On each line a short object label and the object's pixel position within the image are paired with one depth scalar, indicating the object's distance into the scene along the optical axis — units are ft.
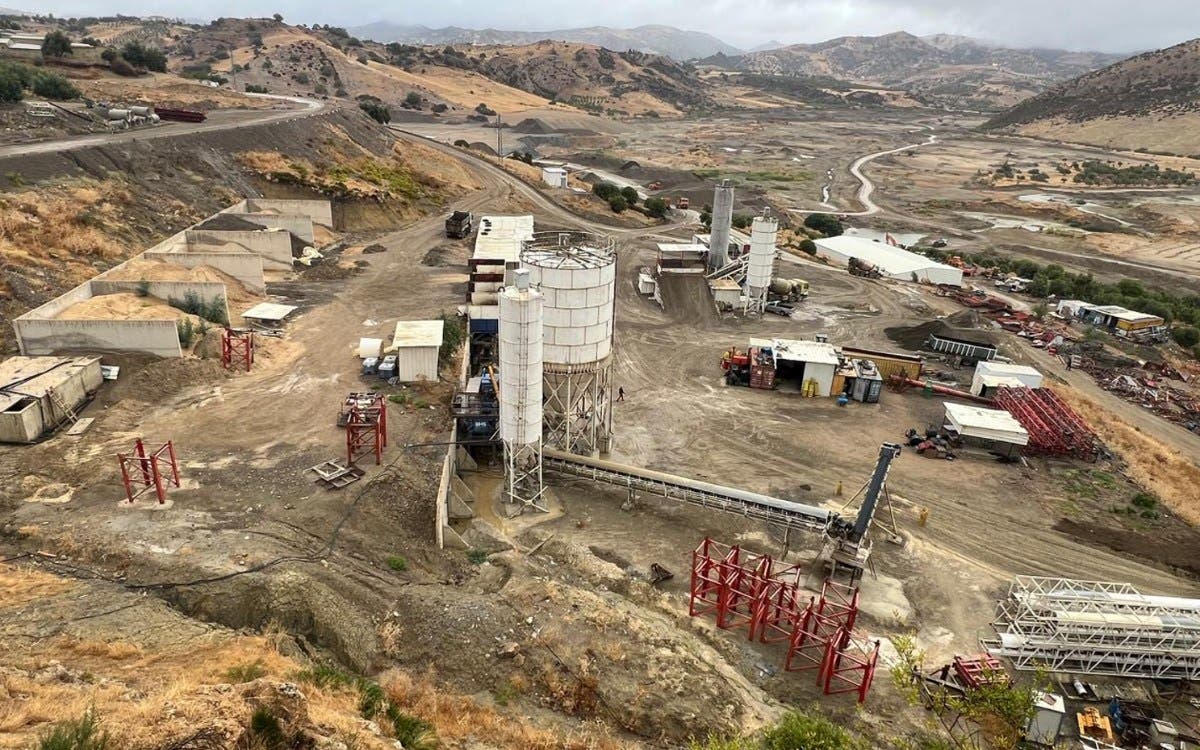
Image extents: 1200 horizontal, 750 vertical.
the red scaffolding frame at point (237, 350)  120.16
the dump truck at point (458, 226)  222.07
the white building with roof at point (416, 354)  117.70
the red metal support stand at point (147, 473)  80.18
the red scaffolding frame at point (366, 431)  93.91
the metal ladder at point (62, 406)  95.55
